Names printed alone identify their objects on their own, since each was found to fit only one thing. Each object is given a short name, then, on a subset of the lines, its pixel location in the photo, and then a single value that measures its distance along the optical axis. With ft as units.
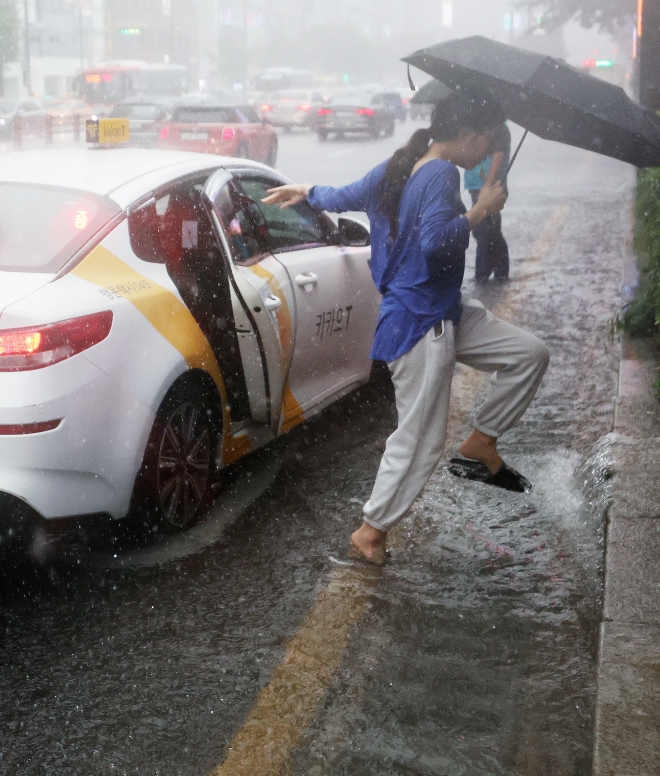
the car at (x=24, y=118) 101.32
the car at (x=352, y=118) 118.01
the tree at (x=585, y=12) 160.56
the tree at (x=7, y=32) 198.39
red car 75.87
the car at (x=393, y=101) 138.31
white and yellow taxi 11.79
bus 163.63
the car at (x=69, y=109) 118.80
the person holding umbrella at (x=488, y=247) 33.58
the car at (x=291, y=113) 139.95
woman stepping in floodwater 12.53
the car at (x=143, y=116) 91.15
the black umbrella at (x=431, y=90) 28.26
